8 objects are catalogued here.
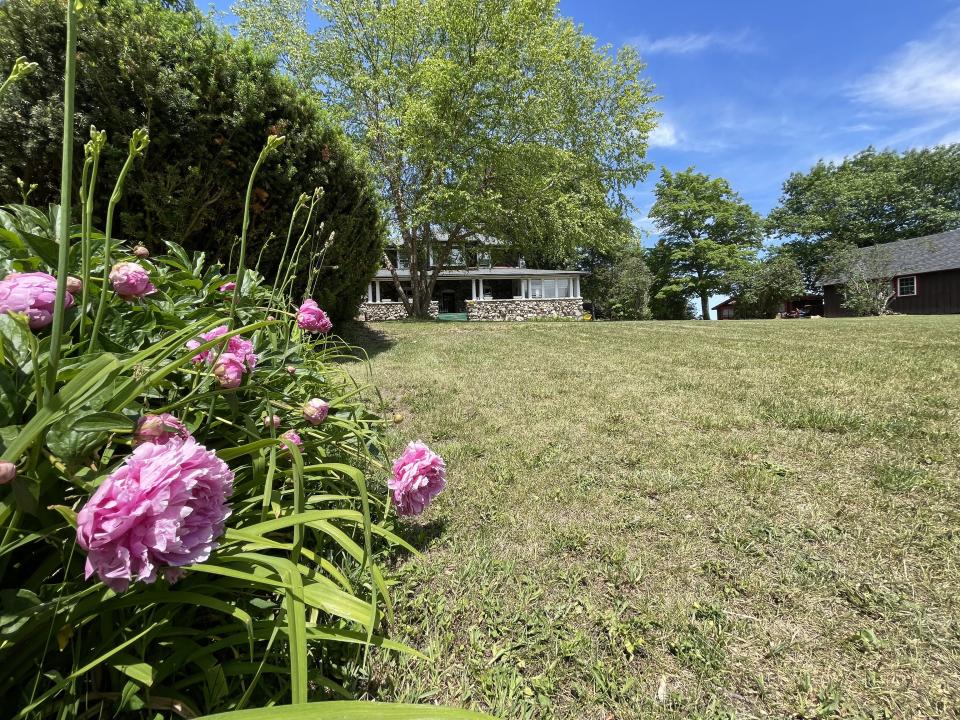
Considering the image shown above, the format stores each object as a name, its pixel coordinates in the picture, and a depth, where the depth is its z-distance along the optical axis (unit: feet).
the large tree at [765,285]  76.89
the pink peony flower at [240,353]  3.70
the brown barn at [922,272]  65.62
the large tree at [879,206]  90.43
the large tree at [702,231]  87.35
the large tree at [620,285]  85.87
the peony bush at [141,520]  2.04
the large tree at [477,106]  40.29
